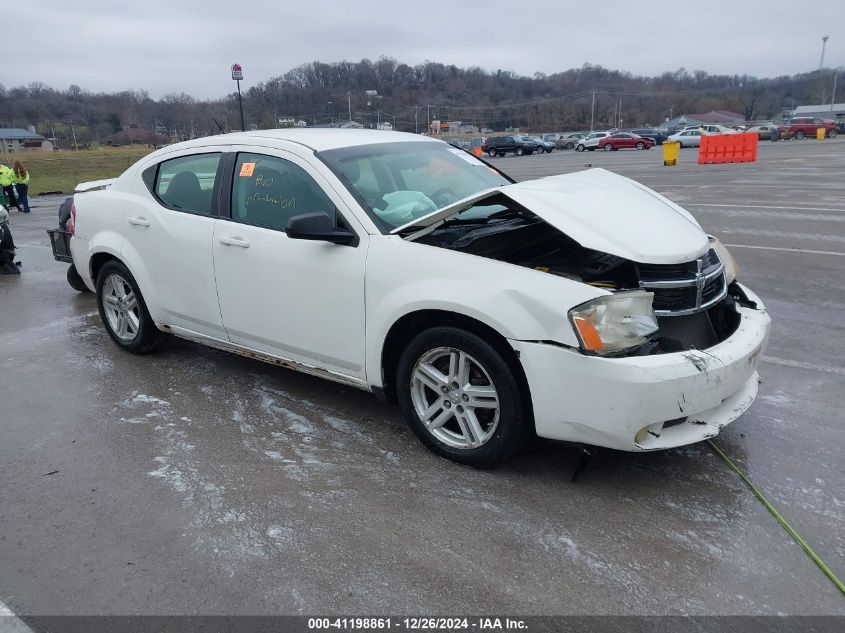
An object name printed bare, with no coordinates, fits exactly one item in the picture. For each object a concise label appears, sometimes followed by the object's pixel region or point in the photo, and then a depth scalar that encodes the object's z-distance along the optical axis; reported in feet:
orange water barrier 84.33
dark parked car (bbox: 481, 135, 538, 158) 155.02
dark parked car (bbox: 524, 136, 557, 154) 161.07
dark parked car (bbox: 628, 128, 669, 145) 169.89
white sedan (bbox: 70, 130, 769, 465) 9.80
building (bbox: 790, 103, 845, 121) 312.38
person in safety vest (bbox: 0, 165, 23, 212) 62.69
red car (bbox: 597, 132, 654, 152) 152.97
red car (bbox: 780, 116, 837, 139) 165.27
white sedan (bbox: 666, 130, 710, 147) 150.25
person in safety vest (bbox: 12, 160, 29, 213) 61.93
